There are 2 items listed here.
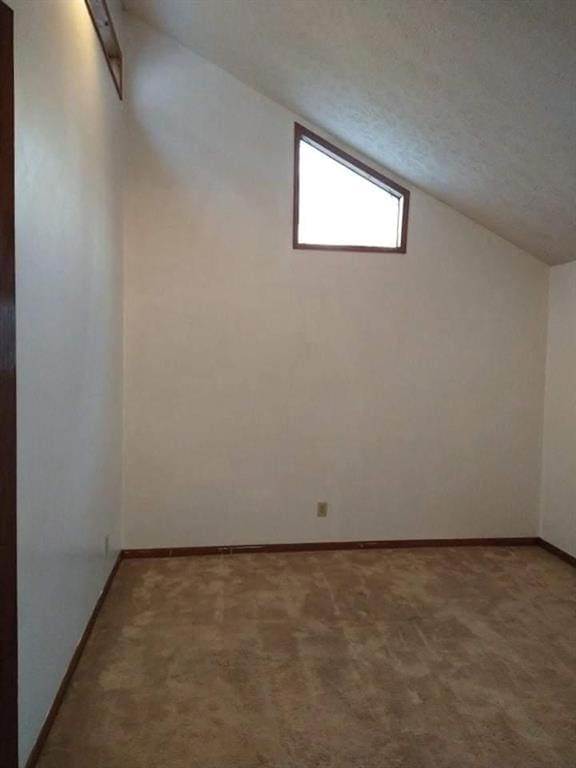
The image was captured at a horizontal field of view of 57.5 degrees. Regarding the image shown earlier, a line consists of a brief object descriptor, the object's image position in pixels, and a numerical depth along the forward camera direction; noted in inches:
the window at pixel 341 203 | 146.7
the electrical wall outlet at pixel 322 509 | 150.0
